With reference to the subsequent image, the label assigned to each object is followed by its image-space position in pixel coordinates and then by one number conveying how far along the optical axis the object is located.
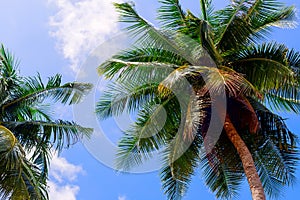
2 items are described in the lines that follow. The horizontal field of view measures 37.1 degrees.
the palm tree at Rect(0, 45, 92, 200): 12.41
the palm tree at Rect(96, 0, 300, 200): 11.27
